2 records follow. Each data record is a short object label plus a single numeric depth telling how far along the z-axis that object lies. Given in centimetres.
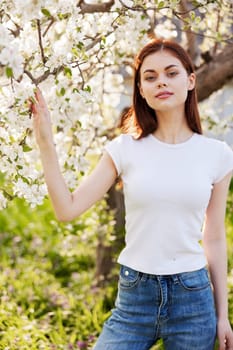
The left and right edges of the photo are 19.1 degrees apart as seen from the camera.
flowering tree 200
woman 212
